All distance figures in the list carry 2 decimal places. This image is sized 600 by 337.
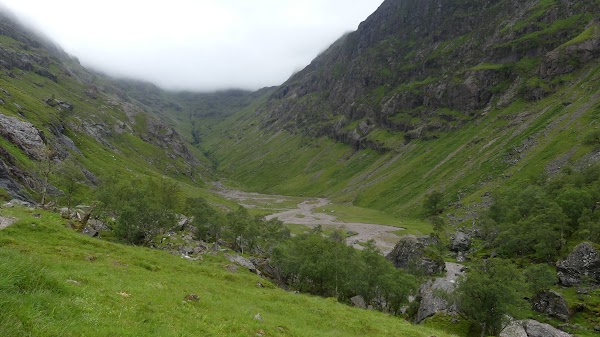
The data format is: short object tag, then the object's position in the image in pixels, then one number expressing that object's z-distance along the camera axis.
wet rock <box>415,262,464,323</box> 57.75
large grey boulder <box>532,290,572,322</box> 60.16
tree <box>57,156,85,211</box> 78.62
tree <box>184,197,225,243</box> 91.12
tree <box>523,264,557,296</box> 64.50
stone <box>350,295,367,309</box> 65.31
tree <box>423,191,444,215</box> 173.12
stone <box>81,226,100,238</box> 55.42
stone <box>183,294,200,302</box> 25.54
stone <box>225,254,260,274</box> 65.72
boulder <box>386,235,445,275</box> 90.93
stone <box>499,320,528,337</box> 47.65
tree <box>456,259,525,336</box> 49.66
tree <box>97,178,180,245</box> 64.12
